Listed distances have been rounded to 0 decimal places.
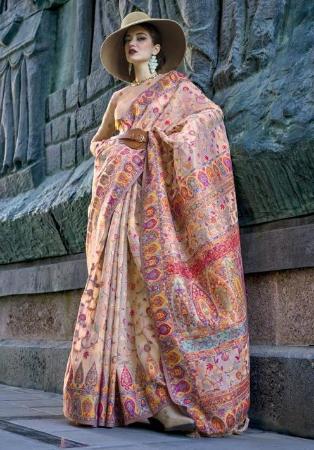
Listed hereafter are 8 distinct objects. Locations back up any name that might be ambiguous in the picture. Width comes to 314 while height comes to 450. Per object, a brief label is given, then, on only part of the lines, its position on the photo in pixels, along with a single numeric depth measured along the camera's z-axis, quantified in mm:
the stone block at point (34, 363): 6254
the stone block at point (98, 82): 6457
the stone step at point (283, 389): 3965
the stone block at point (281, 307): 4176
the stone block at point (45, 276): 6367
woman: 3984
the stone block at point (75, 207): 6246
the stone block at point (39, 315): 6500
